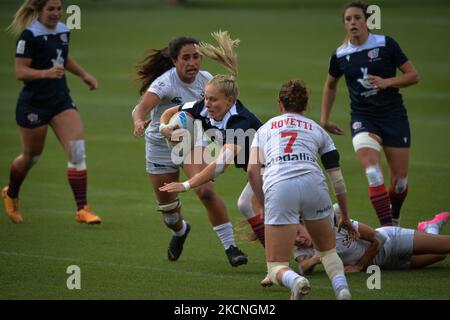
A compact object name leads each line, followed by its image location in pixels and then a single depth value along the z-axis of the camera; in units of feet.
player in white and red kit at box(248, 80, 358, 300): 24.22
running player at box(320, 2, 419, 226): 34.17
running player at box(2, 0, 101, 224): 36.70
